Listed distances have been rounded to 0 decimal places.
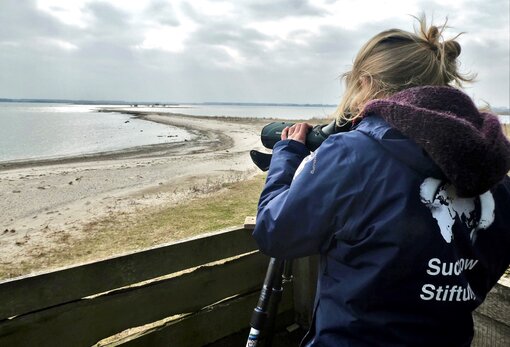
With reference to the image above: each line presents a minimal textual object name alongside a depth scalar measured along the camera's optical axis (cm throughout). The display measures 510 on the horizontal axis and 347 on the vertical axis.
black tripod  189
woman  121
